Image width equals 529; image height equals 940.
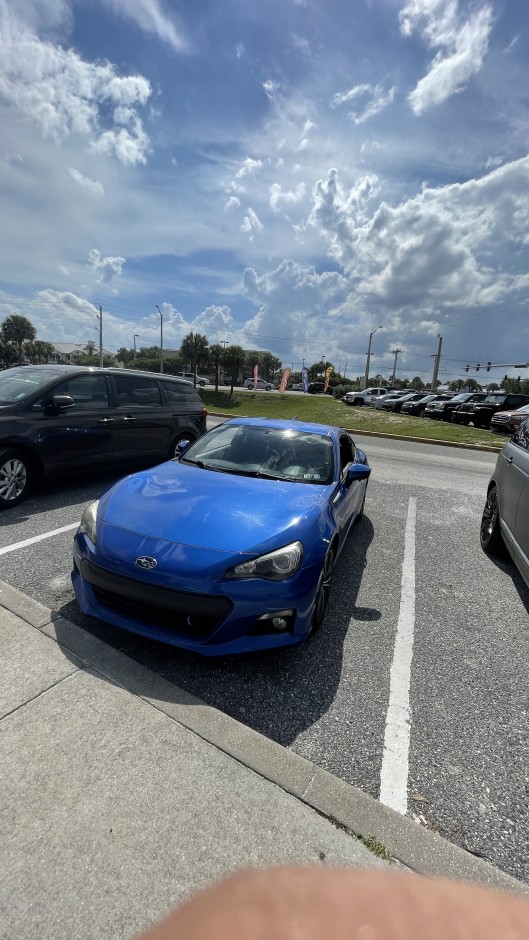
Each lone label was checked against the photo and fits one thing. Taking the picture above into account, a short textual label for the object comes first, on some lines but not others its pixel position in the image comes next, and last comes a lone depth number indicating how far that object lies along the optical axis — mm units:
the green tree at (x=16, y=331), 66938
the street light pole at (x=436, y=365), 58169
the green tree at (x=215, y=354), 51481
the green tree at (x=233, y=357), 51722
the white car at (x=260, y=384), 62819
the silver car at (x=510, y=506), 3580
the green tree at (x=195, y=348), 52125
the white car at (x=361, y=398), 36188
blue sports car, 2406
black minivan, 5020
